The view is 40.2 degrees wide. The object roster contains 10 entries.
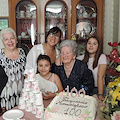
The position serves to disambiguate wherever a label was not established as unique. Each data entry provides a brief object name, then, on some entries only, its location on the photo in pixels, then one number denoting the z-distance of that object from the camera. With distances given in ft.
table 3.84
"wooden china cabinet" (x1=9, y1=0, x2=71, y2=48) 9.51
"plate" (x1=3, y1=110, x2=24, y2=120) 3.75
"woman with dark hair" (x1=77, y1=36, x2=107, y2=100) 6.25
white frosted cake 3.27
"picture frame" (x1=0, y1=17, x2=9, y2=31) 9.91
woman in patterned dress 6.07
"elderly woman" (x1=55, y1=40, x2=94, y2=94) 5.78
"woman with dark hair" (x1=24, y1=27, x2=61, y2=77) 6.85
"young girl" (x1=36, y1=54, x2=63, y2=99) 5.58
